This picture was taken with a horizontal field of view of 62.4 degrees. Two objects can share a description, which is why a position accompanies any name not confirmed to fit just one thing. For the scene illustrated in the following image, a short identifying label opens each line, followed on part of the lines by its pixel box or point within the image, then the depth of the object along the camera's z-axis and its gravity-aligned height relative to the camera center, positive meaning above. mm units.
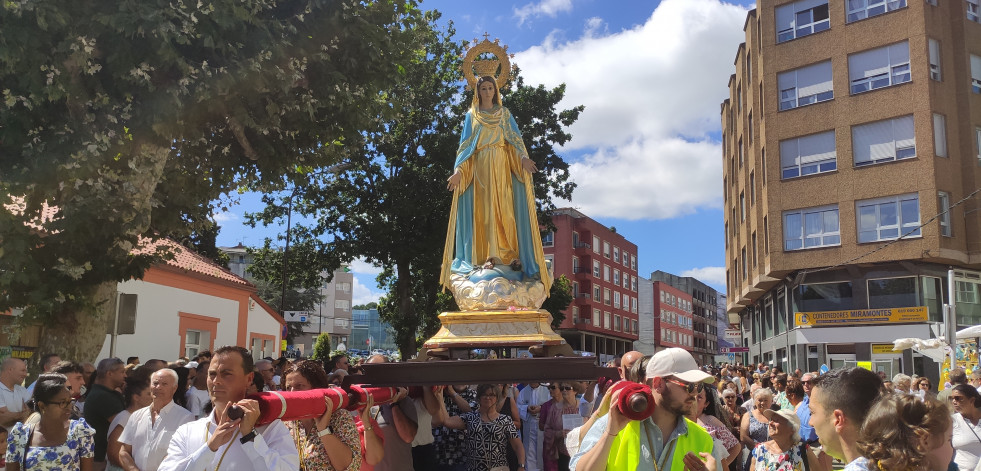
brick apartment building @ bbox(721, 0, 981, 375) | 27062 +6989
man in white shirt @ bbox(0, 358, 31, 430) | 7668 -287
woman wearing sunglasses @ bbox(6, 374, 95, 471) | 5469 -539
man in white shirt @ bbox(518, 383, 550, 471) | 8578 -732
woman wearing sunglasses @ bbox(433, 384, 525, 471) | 6008 -490
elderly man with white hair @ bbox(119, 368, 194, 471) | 5297 -449
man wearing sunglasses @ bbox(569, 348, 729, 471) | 3611 -304
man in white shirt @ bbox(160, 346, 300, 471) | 3381 -337
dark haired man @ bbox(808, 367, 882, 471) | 3291 -152
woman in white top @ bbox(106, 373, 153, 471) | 5984 -314
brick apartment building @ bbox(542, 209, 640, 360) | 67562 +7717
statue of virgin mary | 10109 +2027
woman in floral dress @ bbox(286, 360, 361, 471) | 4348 -419
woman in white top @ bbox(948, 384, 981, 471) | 6750 -423
